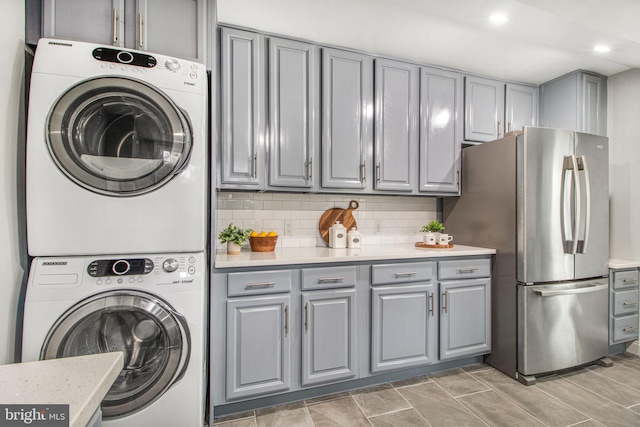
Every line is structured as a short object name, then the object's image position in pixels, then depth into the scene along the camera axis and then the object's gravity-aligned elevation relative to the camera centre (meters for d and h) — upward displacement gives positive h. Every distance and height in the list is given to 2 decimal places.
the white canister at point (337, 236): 2.50 -0.19
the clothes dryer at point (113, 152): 1.33 +0.27
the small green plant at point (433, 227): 2.83 -0.13
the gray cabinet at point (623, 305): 2.60 -0.79
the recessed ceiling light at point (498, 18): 2.00 +1.29
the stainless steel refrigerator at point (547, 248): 2.28 -0.27
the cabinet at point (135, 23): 1.50 +0.97
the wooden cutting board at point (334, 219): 2.71 -0.06
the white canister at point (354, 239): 2.53 -0.22
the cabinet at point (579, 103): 2.89 +1.06
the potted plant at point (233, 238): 2.22 -0.19
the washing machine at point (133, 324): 1.30 -0.50
